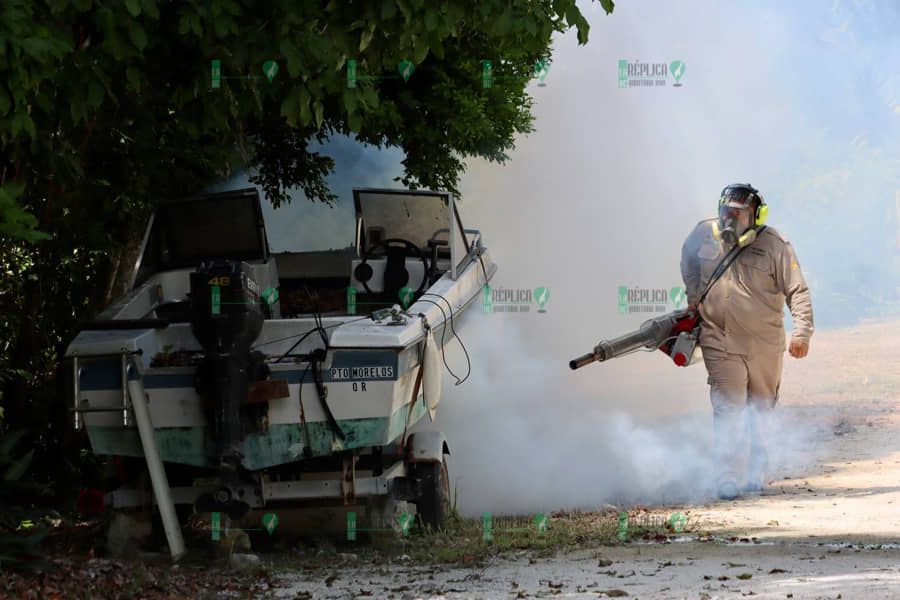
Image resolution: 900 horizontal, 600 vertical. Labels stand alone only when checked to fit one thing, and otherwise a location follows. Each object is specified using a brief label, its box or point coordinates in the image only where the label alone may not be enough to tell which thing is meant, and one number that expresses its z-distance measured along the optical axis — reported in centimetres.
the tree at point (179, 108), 1852
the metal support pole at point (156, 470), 1962
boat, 1962
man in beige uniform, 2517
